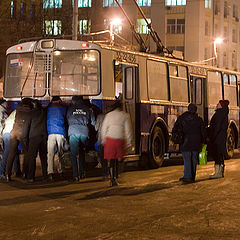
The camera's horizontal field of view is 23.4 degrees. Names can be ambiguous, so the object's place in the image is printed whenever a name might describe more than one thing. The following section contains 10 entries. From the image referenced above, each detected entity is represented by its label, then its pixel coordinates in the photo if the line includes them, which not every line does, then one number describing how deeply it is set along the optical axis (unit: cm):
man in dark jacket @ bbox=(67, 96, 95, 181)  1241
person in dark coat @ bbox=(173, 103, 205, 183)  1243
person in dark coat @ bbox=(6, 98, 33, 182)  1256
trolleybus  1402
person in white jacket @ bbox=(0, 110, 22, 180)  1296
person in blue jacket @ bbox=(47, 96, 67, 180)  1252
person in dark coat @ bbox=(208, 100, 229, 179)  1311
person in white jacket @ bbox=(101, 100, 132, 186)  1163
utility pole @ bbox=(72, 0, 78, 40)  2358
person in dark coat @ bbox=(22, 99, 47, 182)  1252
